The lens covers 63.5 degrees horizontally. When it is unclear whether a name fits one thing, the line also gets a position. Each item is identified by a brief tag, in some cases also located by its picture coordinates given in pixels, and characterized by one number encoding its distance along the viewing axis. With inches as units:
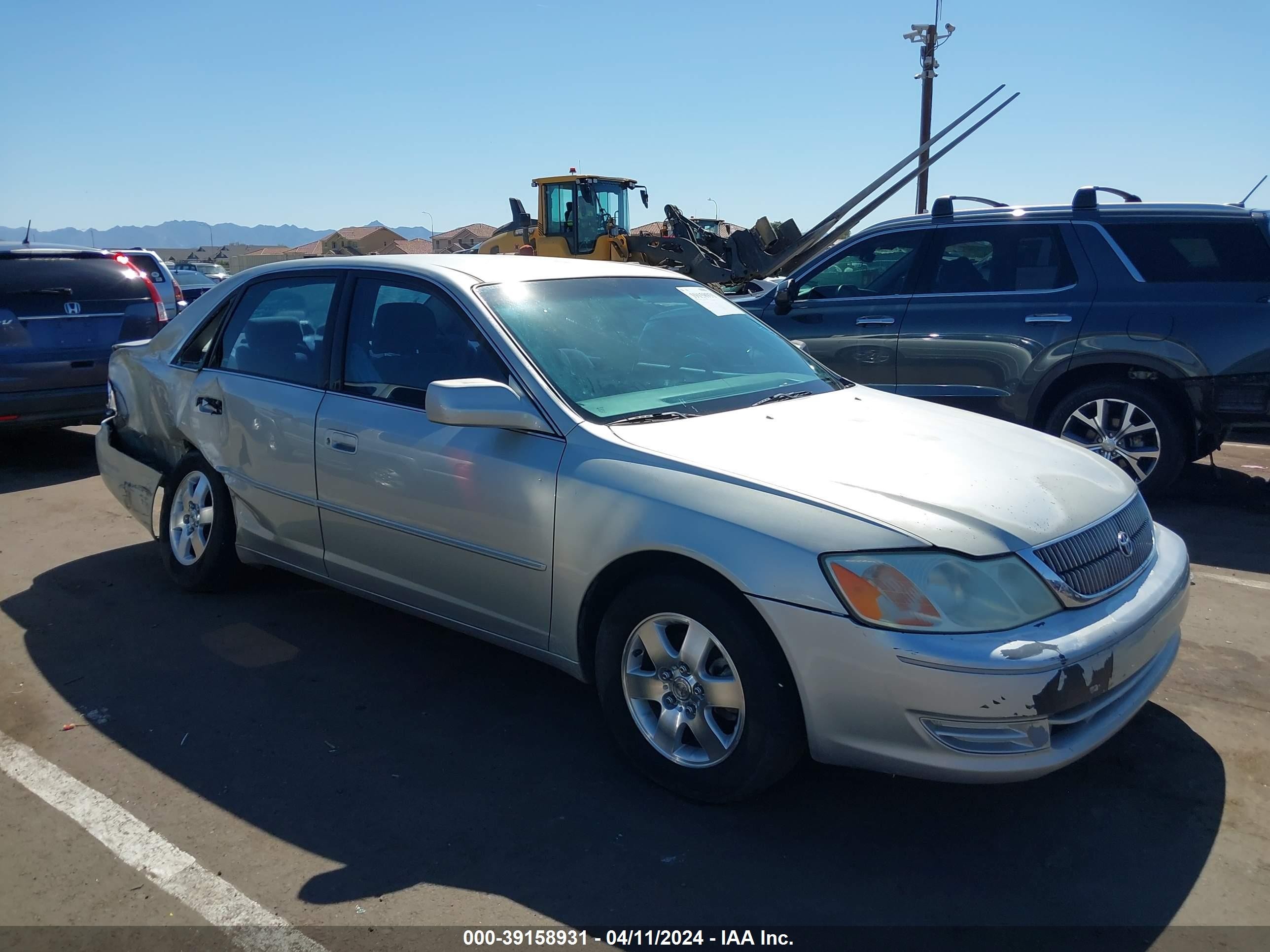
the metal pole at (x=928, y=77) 1073.5
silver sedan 108.0
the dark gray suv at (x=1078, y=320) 246.8
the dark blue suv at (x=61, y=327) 303.7
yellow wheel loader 659.4
